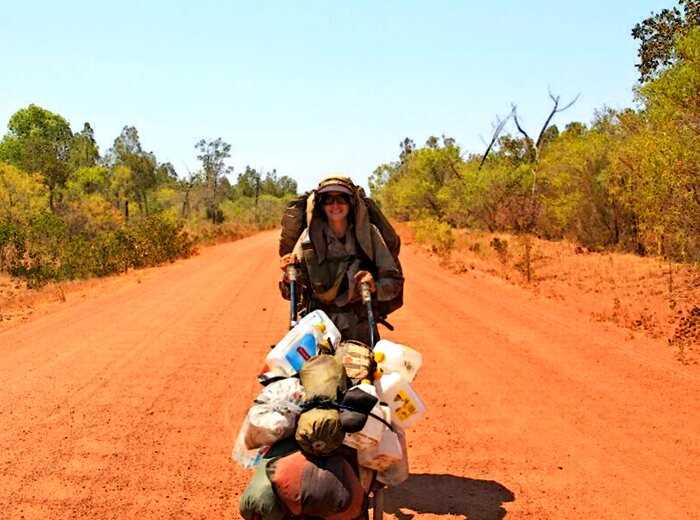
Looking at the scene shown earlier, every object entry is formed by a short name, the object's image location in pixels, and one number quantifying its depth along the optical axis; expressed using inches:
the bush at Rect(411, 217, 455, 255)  1018.5
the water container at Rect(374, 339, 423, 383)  147.6
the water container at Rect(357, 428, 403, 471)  131.0
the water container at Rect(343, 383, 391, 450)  125.5
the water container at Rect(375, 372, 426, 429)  144.3
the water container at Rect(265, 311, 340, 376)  143.7
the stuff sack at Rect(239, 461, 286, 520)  119.1
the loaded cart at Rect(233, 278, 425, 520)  118.8
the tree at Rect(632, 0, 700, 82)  756.6
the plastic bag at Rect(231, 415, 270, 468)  133.8
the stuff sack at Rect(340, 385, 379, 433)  122.1
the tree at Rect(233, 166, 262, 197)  3523.6
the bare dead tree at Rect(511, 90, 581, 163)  1533.0
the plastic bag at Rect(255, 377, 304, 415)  124.1
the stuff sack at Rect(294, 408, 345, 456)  118.4
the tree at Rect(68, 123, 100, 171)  2240.4
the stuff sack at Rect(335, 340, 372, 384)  135.2
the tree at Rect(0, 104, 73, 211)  1400.1
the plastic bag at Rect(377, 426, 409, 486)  141.0
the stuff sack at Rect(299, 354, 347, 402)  125.2
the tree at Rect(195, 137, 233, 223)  2445.9
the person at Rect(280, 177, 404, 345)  179.3
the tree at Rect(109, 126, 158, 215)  2084.2
